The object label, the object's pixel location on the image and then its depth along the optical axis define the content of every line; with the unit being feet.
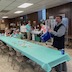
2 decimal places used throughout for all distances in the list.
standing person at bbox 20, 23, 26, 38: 22.15
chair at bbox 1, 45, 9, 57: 11.14
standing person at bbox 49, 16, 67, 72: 6.64
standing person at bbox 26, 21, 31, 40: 19.95
